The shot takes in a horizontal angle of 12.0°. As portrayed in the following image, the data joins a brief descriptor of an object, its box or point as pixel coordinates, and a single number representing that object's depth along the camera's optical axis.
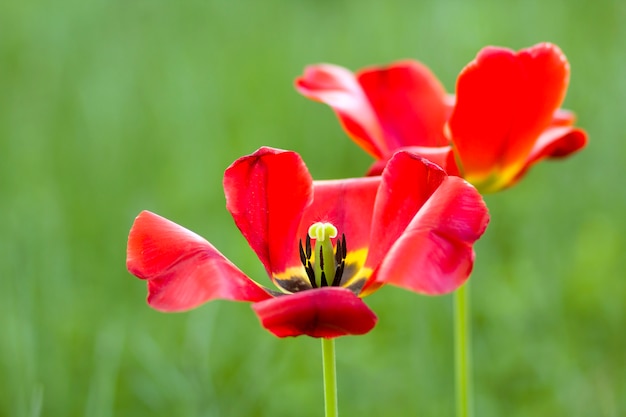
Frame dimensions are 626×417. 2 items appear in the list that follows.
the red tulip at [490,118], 1.14
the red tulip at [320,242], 1.00
